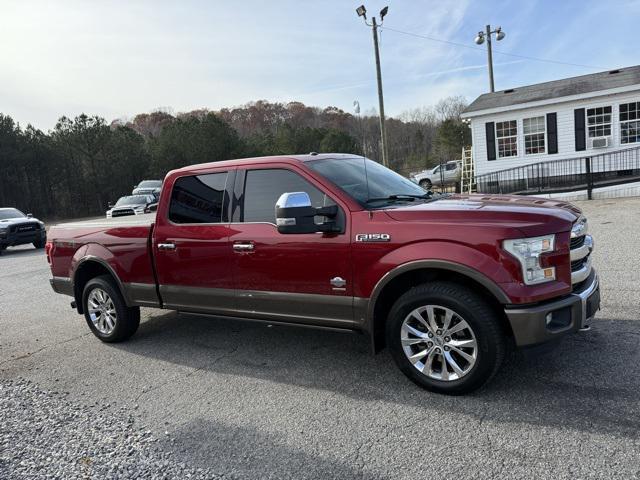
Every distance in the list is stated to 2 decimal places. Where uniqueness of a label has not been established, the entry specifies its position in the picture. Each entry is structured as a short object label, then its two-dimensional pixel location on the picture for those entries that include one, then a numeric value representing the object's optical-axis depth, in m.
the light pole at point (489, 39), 28.82
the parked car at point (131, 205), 23.22
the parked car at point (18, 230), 17.23
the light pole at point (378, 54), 21.20
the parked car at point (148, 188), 29.95
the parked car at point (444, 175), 30.77
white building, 17.94
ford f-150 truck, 3.50
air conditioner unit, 18.09
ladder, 21.71
